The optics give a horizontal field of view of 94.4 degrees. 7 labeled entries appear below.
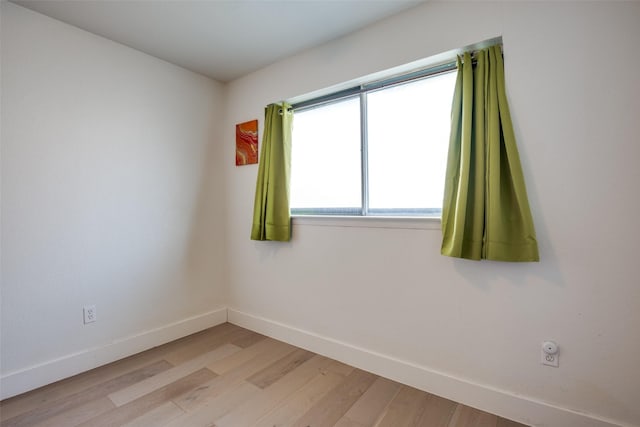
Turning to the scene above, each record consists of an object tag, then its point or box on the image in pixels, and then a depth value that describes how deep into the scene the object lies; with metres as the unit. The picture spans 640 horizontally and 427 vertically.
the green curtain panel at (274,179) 2.40
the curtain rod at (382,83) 1.77
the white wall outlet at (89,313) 2.02
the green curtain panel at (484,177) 1.46
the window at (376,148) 1.84
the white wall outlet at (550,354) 1.41
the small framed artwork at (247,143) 2.67
